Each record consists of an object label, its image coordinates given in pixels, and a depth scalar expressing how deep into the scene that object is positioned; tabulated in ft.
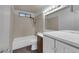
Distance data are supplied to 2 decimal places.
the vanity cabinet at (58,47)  1.31
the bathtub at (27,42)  5.17
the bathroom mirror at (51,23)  4.59
